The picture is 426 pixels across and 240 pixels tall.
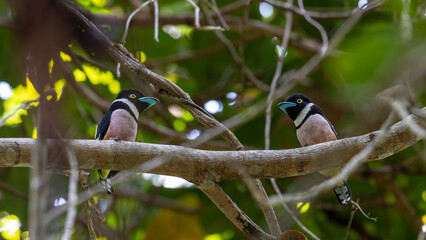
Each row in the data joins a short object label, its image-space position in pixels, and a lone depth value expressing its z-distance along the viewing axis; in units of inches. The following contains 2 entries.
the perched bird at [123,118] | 281.4
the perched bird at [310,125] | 294.2
